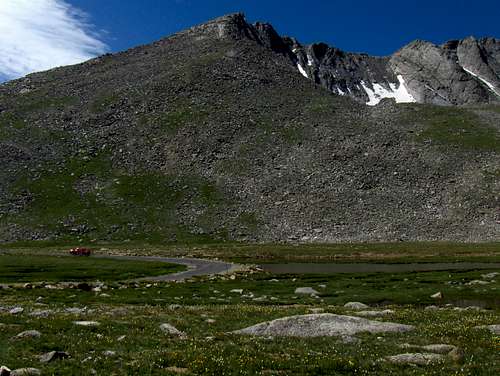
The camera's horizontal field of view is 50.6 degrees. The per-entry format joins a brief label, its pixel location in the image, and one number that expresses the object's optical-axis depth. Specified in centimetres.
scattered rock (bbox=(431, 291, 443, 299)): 4718
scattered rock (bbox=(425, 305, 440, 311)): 3658
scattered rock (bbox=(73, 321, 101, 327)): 2468
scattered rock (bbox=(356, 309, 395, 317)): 3077
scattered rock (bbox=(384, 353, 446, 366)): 1844
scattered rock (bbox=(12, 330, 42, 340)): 2152
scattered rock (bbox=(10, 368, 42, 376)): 1585
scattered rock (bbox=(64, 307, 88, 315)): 3117
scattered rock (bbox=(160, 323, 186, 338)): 2411
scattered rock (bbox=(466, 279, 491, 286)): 5531
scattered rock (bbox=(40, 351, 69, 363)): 1791
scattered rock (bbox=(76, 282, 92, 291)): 5197
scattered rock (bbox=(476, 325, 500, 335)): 2461
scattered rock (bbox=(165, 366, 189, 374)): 1686
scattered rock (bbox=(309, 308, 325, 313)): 3342
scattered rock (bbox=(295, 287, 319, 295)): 4978
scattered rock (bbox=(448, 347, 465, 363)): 1850
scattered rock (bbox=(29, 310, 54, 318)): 2867
